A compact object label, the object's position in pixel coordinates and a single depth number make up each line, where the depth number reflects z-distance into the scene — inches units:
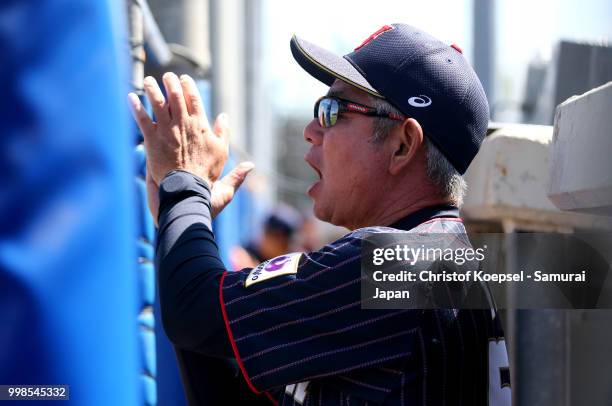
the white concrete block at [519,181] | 283.3
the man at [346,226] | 266.3
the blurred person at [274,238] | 524.6
